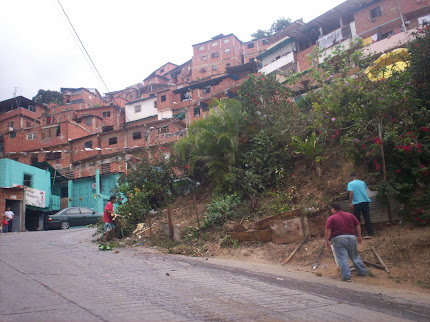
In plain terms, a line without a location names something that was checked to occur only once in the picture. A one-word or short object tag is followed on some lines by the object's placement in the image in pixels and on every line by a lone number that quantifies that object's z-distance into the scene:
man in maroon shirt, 5.94
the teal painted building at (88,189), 31.27
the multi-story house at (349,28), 27.52
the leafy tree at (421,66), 8.74
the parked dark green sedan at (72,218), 20.17
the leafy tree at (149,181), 12.64
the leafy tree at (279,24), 55.38
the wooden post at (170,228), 10.08
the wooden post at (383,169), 7.34
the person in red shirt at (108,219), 10.66
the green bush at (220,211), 9.99
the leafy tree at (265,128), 10.91
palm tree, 11.48
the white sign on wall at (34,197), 25.57
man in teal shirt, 7.25
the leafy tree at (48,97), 58.94
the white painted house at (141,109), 46.19
